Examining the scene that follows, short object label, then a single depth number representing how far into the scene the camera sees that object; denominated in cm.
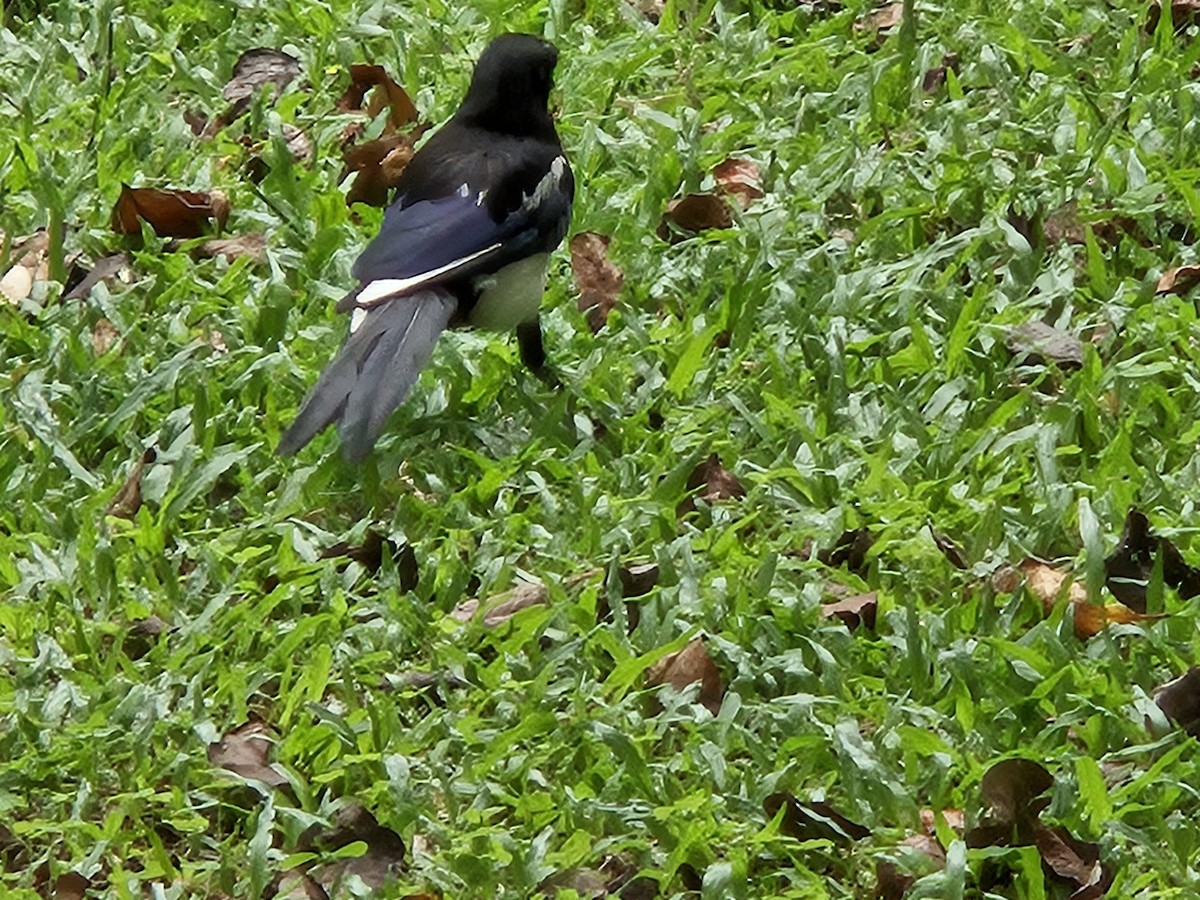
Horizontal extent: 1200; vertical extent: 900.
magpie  1159
